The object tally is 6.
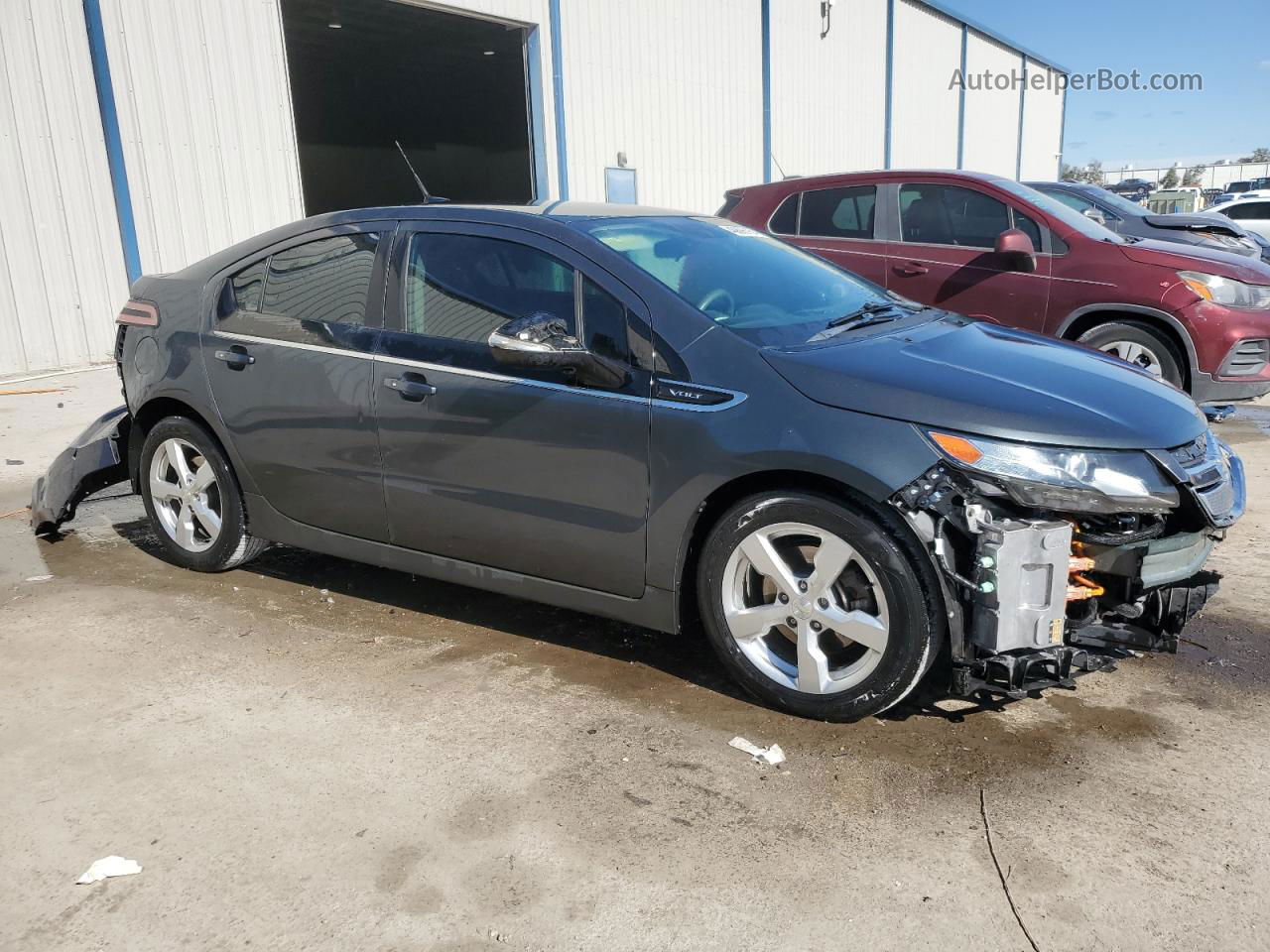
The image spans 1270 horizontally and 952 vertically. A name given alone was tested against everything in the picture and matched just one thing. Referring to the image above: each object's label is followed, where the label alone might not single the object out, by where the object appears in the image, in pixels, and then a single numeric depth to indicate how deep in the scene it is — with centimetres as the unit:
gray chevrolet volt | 291
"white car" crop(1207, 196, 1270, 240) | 2089
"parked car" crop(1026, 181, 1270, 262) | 1091
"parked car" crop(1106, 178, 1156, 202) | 3731
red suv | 670
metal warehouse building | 1000
